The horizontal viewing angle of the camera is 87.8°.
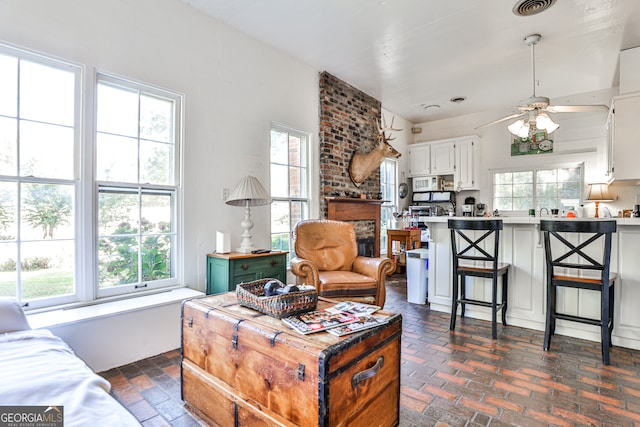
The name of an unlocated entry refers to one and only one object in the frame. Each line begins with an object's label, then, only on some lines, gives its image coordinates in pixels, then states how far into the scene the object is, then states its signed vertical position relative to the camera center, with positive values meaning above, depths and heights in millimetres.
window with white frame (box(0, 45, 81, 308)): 2279 +235
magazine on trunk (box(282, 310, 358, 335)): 1500 -530
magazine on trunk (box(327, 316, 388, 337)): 1464 -531
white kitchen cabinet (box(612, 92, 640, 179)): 4031 +919
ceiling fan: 3604 +1152
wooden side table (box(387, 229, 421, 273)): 5750 -477
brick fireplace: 4723 +1176
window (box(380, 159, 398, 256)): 6438 +365
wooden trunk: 1311 -725
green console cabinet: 3062 -566
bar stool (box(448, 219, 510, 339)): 3035 -552
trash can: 4098 -794
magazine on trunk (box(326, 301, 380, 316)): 1743 -532
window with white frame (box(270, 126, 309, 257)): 4172 +363
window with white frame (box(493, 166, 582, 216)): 5777 +408
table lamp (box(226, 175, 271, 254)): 3236 +121
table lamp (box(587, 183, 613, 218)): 5117 +273
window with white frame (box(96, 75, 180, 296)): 2721 +220
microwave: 6848 +578
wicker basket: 1674 -483
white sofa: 1045 -637
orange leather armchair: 3109 -557
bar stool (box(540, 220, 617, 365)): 2498 -547
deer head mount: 5121 +776
